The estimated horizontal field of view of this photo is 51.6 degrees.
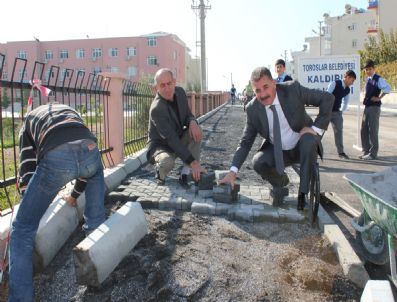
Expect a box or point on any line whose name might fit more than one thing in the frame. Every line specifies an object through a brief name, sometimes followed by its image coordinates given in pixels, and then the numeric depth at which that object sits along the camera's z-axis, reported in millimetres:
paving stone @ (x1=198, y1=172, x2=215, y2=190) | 5242
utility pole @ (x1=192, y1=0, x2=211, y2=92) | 27747
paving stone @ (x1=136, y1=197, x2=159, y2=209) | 4855
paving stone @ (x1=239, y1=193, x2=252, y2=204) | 4930
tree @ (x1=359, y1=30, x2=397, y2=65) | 40094
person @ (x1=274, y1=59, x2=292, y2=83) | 9375
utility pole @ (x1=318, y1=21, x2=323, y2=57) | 85938
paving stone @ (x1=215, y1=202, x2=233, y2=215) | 4641
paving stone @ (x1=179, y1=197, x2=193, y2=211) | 4789
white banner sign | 10672
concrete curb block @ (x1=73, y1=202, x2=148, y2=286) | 2945
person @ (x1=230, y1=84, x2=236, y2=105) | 49919
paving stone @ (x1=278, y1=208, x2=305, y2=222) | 4391
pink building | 68438
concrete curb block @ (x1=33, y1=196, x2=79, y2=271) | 3377
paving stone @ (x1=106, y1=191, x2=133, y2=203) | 5039
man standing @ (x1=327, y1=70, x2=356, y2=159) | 8969
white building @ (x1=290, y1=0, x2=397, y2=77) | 82938
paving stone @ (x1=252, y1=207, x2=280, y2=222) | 4430
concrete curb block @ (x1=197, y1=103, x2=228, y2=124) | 18439
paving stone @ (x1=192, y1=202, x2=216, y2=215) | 4656
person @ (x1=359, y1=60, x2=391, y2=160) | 8812
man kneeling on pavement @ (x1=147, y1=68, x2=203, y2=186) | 5270
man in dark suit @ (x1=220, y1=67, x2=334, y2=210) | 4340
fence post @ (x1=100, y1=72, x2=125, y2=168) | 6723
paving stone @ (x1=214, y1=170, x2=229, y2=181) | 5113
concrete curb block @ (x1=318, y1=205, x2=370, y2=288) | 3195
